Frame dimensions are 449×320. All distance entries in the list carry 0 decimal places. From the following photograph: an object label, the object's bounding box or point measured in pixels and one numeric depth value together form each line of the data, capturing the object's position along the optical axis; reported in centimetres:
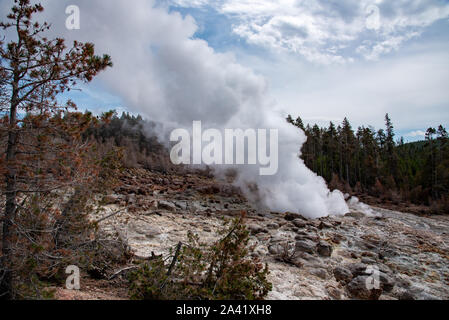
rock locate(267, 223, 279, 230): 1131
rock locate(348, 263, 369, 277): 665
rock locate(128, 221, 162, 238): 884
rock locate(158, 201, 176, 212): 1287
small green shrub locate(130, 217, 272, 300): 416
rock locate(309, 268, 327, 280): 661
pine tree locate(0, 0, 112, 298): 361
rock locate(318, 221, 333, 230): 1170
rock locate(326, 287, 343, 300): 566
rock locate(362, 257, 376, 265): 788
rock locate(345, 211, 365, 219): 1530
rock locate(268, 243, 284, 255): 791
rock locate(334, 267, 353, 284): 642
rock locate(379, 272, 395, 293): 631
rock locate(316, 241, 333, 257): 820
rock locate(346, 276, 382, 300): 563
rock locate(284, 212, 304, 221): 1312
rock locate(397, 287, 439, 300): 597
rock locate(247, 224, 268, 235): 1048
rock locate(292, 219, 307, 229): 1159
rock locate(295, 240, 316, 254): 813
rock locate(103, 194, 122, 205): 1220
